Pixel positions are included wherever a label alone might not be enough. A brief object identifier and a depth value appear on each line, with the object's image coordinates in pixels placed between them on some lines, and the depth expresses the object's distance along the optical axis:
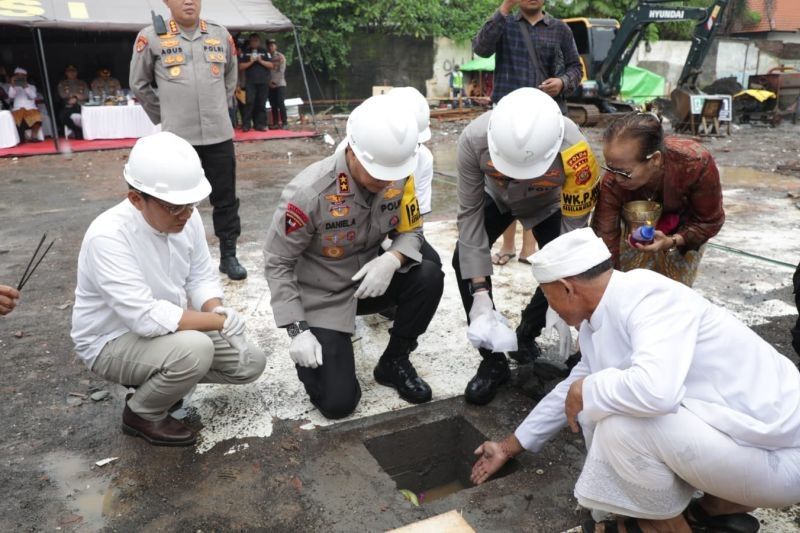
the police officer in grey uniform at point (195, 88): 4.06
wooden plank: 2.06
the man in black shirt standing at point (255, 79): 11.47
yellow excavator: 12.43
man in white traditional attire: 1.71
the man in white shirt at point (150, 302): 2.38
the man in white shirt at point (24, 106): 11.05
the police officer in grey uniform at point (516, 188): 2.62
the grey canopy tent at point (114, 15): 9.67
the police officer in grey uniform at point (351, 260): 2.57
